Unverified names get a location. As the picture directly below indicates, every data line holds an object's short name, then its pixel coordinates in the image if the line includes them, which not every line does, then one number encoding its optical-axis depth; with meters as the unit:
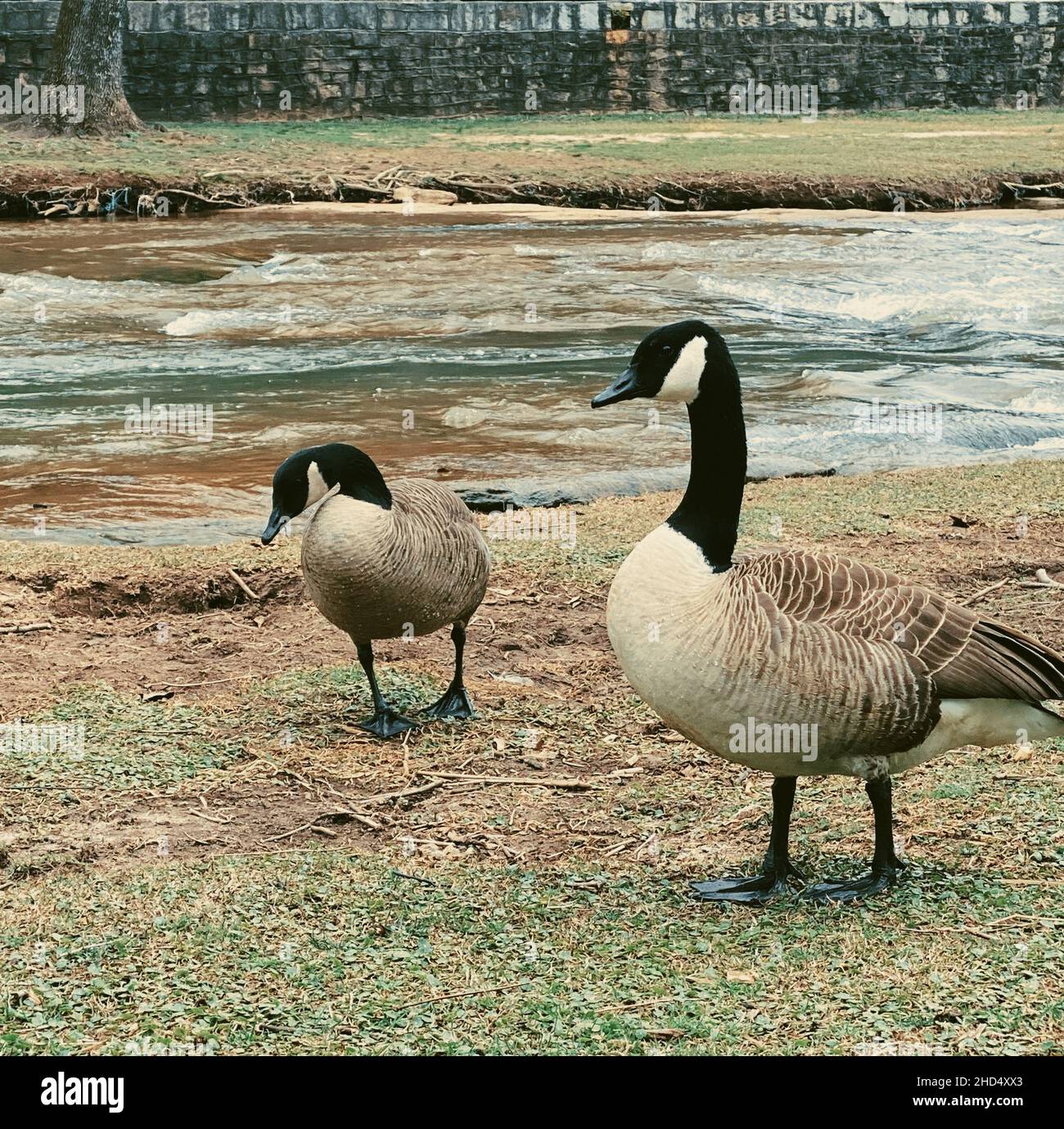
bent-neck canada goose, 5.52
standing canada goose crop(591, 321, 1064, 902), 4.04
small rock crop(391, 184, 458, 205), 22.81
